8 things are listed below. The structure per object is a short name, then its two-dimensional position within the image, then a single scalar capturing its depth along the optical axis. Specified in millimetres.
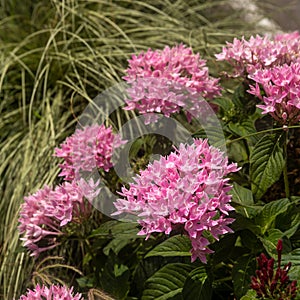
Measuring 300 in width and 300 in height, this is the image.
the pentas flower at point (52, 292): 719
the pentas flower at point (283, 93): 773
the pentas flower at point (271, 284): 683
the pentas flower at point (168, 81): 853
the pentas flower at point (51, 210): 823
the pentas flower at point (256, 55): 839
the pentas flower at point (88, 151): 860
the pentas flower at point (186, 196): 721
